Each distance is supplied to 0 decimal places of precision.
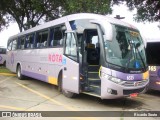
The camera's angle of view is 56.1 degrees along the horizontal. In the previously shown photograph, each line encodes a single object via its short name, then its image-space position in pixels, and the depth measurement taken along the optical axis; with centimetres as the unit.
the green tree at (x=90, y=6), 1013
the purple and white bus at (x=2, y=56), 1536
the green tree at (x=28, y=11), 1350
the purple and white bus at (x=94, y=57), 484
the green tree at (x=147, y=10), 1043
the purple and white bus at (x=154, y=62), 655
